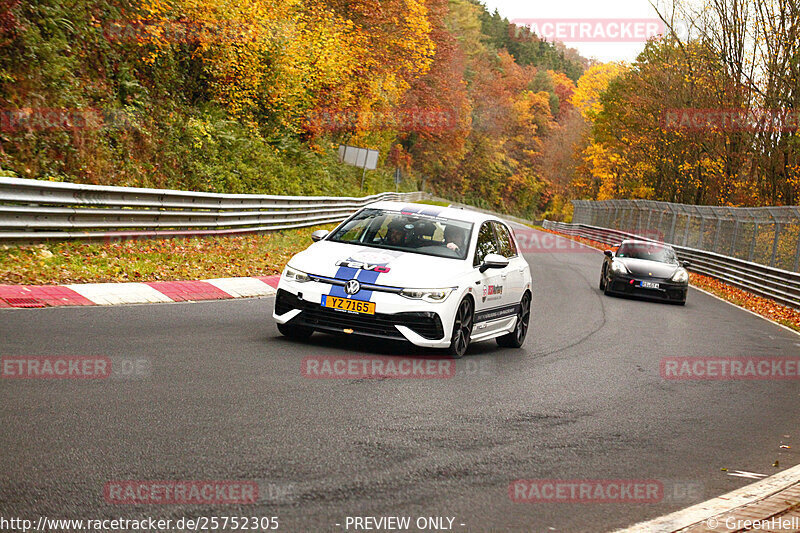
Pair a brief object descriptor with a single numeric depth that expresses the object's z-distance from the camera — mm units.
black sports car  21547
